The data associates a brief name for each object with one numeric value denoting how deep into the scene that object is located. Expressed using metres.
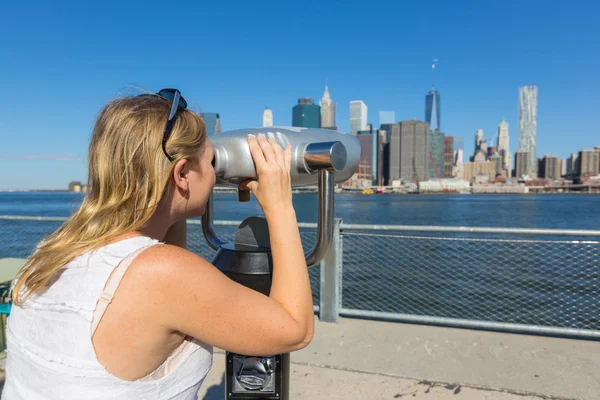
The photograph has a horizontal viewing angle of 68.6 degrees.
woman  0.79
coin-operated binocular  1.07
